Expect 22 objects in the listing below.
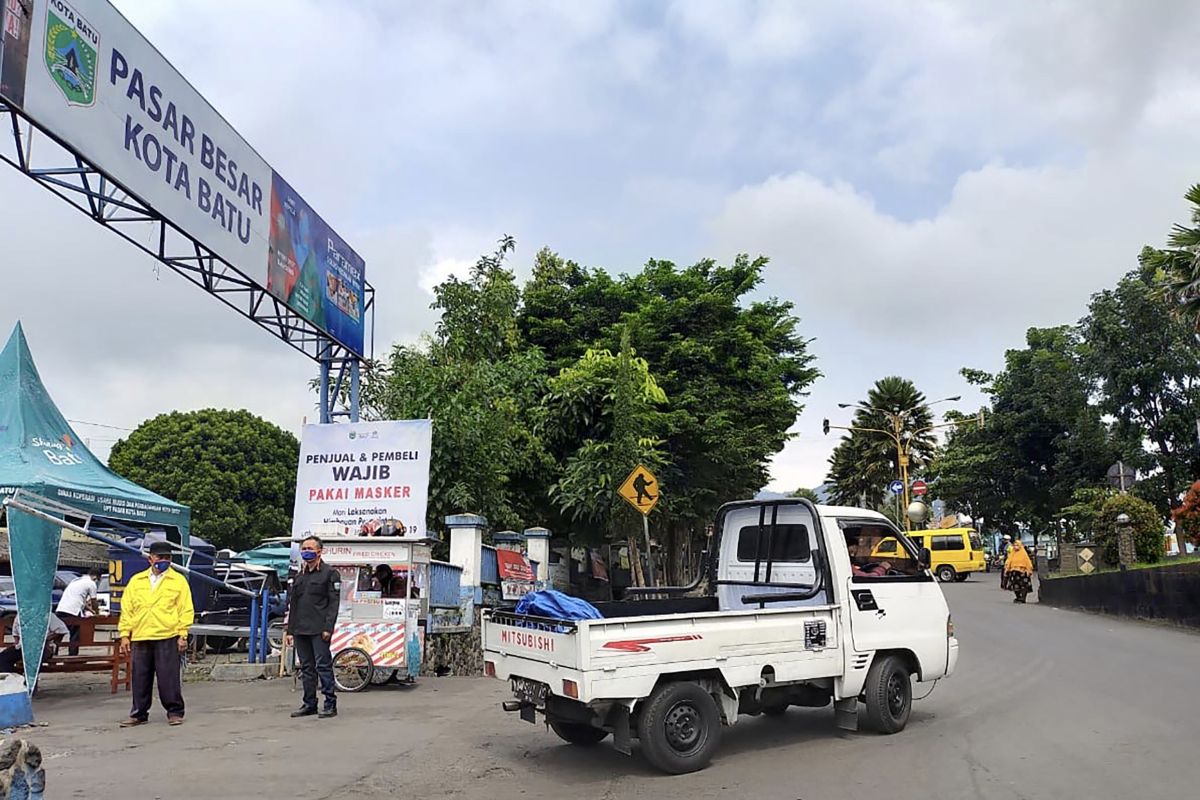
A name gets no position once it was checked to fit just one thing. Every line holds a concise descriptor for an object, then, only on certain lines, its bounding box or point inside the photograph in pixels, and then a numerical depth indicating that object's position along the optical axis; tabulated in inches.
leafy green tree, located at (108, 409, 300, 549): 1440.7
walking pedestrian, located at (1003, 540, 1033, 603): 985.5
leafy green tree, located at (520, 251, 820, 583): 967.6
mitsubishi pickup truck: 268.1
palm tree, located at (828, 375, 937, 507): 2411.4
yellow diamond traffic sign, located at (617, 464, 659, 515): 586.2
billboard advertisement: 374.3
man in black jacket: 371.6
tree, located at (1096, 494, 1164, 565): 888.9
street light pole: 1881.2
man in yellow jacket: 358.0
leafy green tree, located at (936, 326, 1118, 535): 1546.5
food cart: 456.1
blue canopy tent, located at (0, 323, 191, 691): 386.0
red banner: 647.8
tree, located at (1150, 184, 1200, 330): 719.1
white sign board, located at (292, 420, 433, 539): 524.1
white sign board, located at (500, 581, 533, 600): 649.6
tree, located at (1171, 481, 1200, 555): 700.0
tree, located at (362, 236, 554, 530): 697.0
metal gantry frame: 386.3
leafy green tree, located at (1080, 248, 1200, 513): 1226.6
